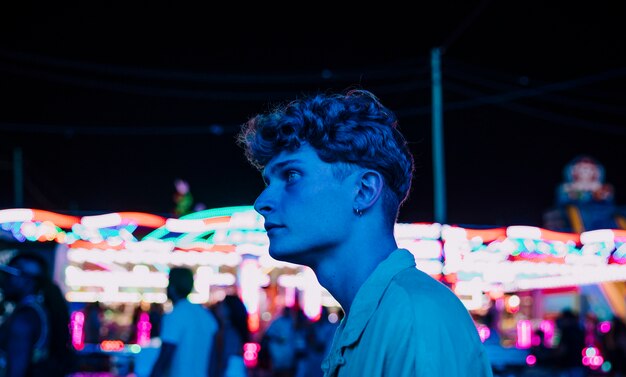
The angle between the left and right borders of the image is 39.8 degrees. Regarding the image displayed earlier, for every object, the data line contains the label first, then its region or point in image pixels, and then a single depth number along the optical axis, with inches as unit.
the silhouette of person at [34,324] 231.8
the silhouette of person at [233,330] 317.4
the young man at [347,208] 68.2
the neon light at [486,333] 441.1
